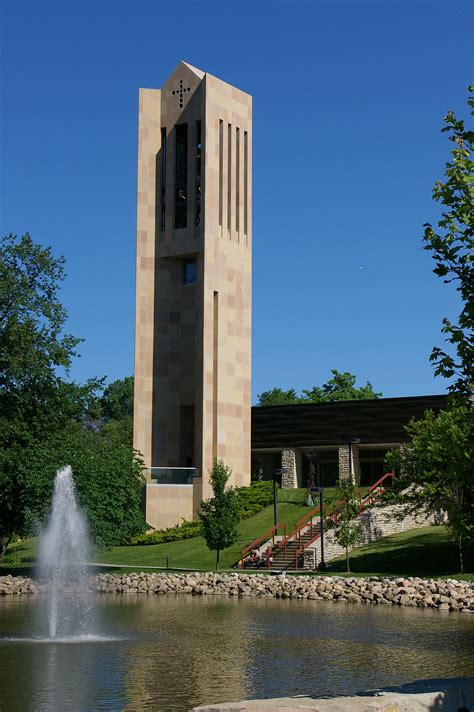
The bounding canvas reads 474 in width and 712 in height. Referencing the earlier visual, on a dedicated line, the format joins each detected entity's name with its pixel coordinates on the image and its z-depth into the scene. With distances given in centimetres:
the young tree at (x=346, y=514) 4259
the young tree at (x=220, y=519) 4597
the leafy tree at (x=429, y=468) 4097
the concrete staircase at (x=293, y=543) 4606
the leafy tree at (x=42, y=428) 4566
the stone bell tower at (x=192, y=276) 6297
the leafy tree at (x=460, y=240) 1357
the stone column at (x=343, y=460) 6284
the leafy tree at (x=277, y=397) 13600
